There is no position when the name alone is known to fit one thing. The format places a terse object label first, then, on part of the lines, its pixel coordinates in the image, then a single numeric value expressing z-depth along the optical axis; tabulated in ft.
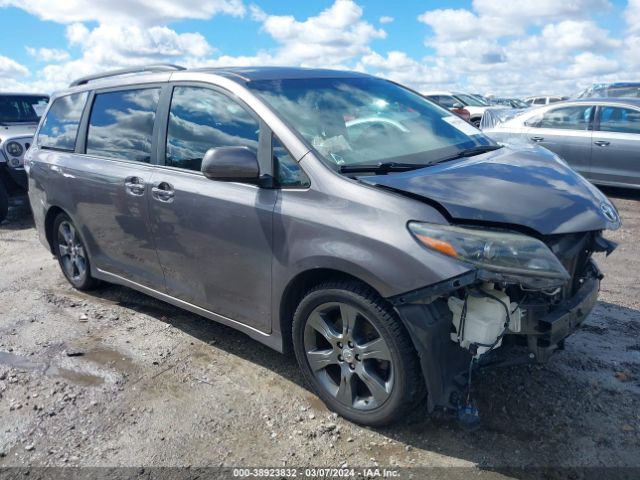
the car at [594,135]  26.14
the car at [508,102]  85.14
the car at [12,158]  26.73
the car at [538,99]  106.09
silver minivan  8.29
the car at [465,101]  59.47
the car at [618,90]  41.52
